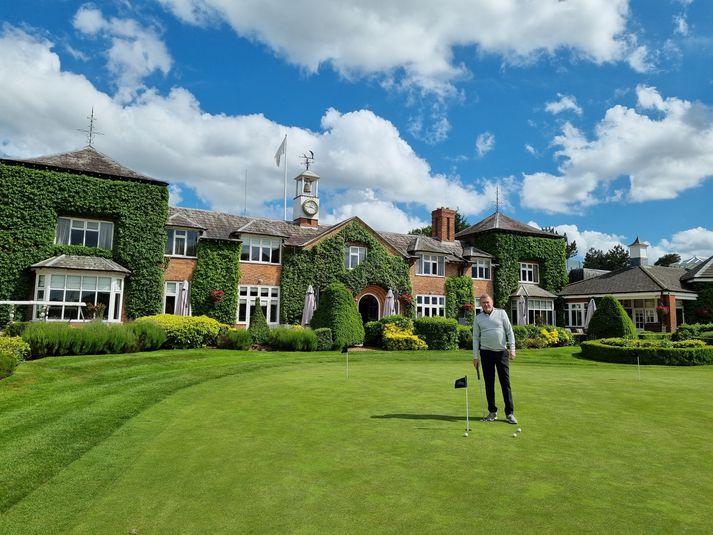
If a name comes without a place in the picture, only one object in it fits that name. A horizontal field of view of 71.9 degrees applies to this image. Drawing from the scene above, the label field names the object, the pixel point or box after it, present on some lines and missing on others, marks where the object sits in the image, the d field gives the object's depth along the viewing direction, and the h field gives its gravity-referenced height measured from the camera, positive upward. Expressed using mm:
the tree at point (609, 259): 82812 +11820
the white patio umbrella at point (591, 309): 36312 +1394
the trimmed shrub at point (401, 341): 27422 -897
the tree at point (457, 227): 77875 +15720
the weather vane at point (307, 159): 38262 +12804
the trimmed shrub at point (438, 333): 28188 -418
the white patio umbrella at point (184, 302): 29047 +1197
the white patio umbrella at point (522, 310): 39812 +1376
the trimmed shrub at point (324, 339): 25672 -780
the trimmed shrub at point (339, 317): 26750 +410
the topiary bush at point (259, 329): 25266 -306
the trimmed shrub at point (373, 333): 28844 -486
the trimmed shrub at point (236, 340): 23906 -835
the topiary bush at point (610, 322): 30734 +380
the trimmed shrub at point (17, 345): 15192 -817
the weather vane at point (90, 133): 30594 +11634
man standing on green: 8602 -298
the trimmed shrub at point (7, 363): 12391 -1116
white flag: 43006 +15068
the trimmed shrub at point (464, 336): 29625 -604
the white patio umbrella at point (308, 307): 30131 +1030
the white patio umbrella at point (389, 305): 32969 +1335
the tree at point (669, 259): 85938 +12221
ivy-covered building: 26125 +4320
